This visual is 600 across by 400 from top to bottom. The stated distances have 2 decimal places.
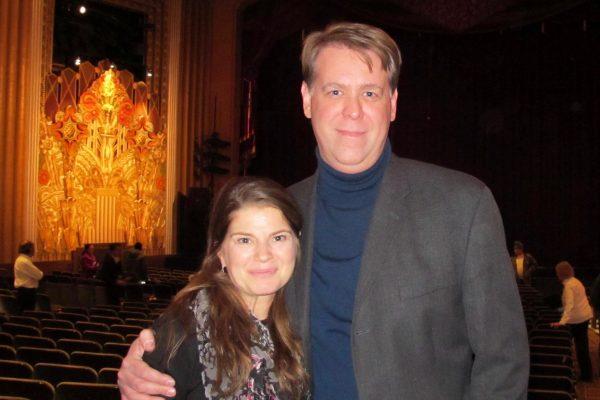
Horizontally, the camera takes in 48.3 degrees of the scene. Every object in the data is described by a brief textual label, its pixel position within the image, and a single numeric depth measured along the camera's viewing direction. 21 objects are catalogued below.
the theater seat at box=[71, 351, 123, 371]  4.70
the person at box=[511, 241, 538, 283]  13.22
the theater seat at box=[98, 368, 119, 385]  4.20
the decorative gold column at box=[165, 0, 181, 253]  16.98
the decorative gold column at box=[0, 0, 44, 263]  13.18
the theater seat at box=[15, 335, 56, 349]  5.34
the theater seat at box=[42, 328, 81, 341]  5.95
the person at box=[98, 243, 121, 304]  10.50
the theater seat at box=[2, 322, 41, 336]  5.94
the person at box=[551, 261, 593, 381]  7.50
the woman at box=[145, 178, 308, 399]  1.71
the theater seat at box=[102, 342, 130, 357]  5.27
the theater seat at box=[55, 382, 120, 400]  3.63
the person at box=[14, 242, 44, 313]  9.38
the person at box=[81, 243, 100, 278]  12.86
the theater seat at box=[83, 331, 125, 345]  5.80
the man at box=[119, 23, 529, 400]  1.67
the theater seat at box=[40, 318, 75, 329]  6.53
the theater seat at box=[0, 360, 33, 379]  4.26
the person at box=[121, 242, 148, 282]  11.57
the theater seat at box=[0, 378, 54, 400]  3.66
